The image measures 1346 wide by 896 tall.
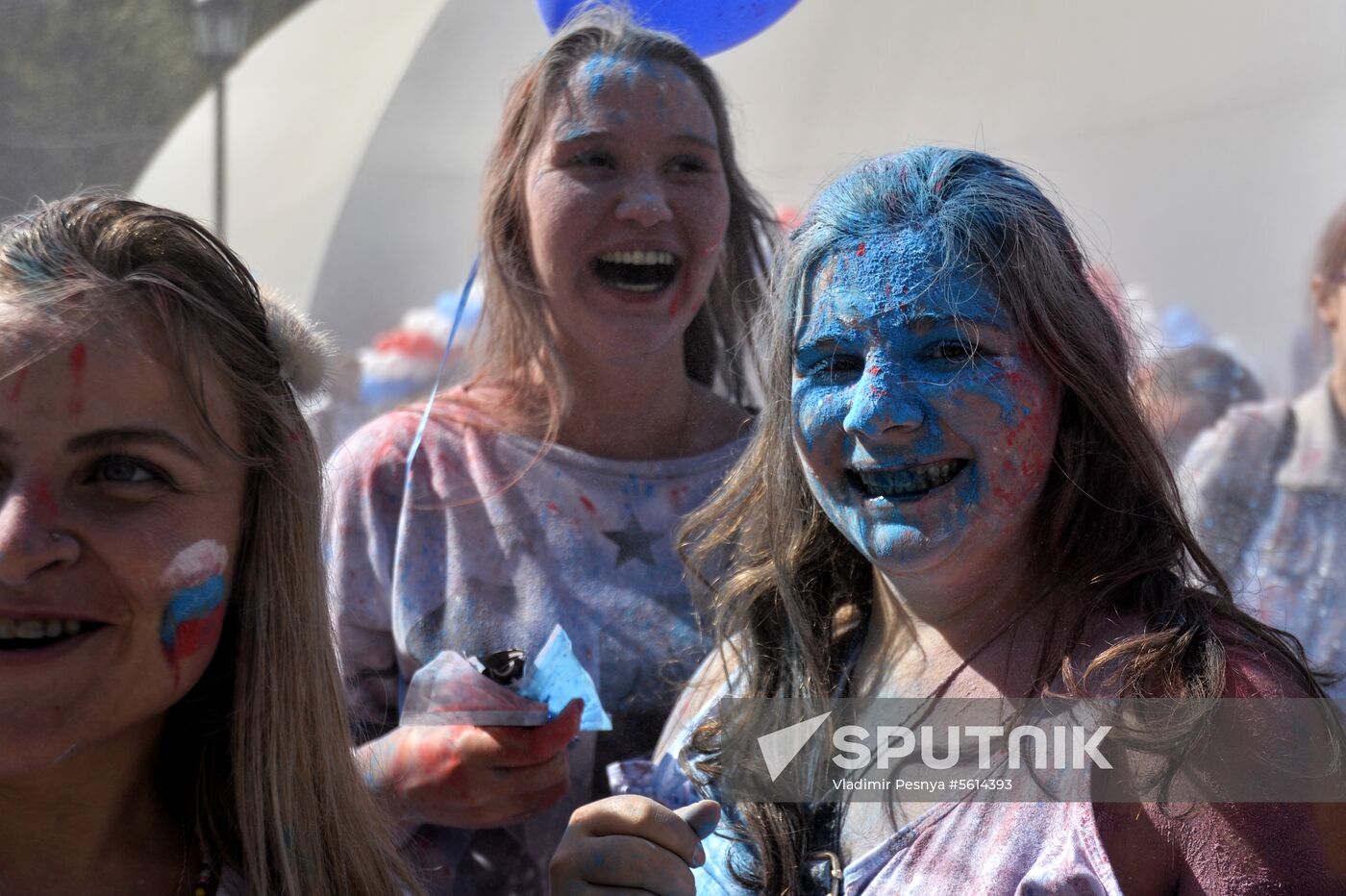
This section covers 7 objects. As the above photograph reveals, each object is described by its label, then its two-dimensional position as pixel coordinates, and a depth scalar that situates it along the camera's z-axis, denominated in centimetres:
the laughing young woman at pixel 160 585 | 120
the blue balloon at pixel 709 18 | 202
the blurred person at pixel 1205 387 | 312
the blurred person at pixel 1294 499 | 238
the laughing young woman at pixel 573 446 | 182
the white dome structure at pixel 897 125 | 215
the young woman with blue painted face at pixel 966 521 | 129
